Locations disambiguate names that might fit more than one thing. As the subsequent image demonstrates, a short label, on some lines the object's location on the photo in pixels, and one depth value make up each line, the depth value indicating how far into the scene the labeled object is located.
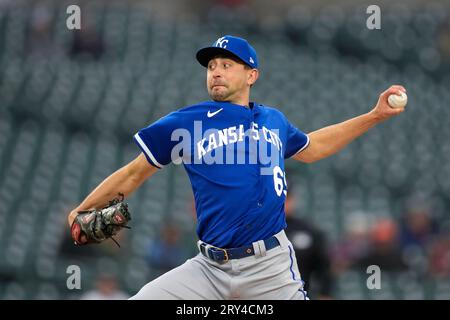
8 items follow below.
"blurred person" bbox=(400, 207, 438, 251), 15.84
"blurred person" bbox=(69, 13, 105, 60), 23.30
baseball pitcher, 6.95
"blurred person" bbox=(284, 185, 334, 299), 9.68
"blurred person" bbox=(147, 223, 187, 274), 14.76
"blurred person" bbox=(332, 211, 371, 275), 15.33
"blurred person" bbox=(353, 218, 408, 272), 14.95
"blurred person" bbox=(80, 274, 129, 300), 13.42
